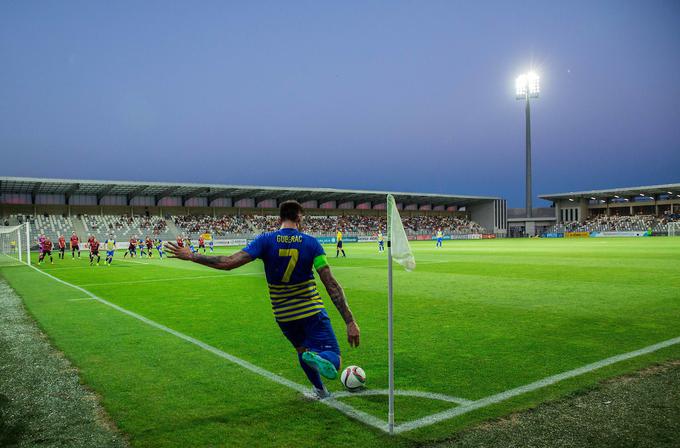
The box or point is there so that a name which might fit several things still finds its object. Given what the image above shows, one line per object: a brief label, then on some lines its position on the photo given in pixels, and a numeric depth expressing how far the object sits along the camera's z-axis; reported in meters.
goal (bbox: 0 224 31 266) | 34.78
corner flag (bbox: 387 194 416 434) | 4.49
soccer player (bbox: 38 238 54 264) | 31.38
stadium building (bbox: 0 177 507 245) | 62.06
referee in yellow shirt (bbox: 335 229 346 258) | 31.20
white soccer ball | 5.66
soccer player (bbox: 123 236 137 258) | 36.12
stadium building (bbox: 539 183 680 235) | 81.69
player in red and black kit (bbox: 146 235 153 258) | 37.69
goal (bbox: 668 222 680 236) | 72.38
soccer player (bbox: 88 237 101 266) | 29.84
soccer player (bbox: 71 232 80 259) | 34.62
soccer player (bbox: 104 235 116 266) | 30.17
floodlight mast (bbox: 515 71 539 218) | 89.81
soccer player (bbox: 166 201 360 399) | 4.82
